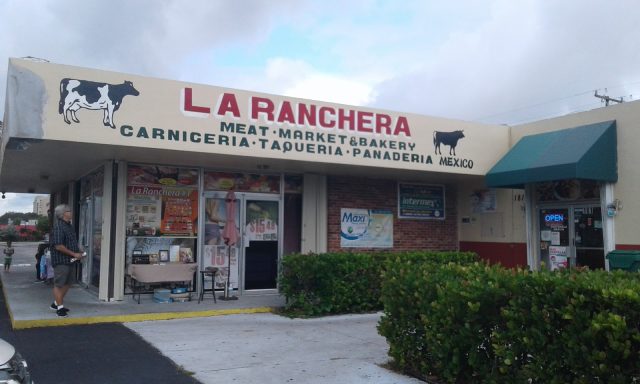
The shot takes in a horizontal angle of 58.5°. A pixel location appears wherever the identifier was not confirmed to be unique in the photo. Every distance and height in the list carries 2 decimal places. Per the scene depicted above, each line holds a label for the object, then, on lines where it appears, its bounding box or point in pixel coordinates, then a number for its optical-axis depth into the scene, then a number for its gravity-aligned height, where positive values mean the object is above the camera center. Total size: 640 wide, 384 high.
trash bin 11.28 -0.45
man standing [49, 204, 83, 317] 9.91 -0.42
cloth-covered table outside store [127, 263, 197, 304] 11.59 -0.80
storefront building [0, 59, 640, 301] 10.22 +1.47
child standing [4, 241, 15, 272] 19.83 -0.89
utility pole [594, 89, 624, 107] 35.66 +8.66
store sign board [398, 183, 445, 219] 15.57 +0.96
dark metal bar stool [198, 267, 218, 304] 12.03 -0.98
